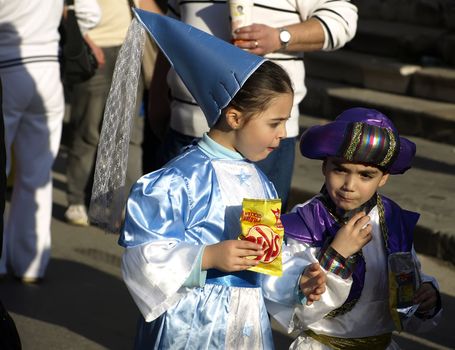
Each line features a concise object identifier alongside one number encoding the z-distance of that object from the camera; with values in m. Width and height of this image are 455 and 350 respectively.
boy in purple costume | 7.47
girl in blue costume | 6.80
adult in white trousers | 11.70
